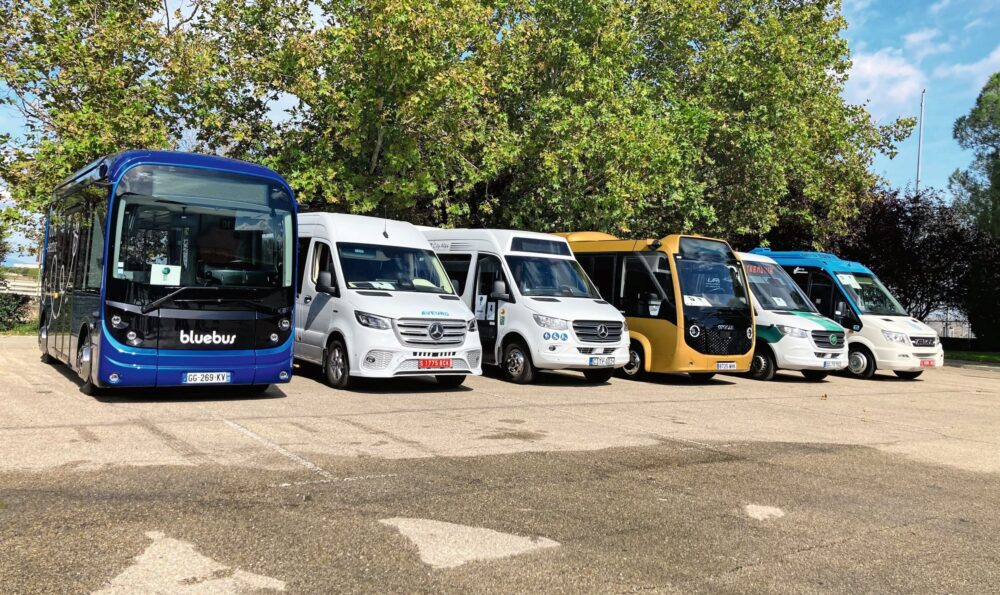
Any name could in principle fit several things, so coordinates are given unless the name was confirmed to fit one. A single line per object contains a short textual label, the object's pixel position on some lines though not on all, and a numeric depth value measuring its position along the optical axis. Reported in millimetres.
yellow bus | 16047
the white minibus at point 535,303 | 14383
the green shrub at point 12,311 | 22984
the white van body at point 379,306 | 12242
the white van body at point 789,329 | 17719
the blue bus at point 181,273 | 10203
